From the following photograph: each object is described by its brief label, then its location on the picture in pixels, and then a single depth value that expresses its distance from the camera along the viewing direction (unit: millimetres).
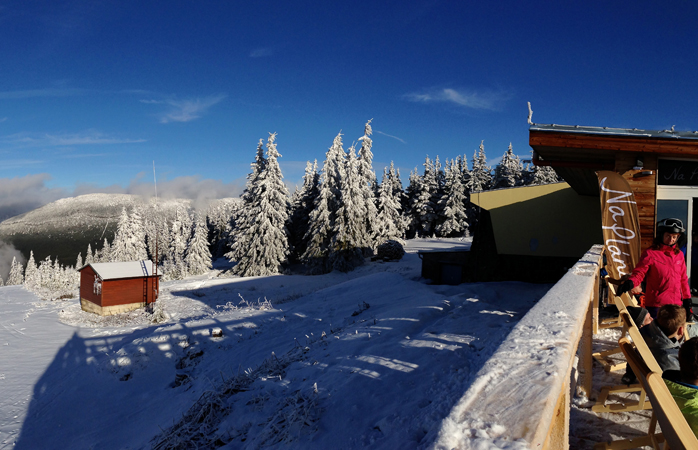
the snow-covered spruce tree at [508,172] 48031
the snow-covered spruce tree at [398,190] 52850
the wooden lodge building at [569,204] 7098
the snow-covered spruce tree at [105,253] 64631
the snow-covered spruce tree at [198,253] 42469
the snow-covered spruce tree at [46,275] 49991
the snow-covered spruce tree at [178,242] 50475
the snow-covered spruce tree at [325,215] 32406
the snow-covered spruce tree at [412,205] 52719
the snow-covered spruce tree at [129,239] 49906
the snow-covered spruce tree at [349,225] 31375
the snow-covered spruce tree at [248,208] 33144
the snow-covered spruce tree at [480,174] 51031
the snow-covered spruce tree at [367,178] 34469
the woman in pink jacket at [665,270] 4398
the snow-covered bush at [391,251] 30875
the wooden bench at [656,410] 1604
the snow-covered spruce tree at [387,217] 37969
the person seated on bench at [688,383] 2332
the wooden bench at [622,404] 3301
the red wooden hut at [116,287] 25078
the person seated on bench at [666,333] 3218
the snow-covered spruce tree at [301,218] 39062
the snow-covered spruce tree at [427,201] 49562
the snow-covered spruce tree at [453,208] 46312
